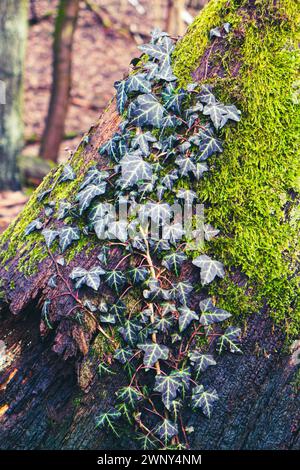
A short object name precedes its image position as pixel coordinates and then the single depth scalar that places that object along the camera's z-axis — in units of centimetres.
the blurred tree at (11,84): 593
